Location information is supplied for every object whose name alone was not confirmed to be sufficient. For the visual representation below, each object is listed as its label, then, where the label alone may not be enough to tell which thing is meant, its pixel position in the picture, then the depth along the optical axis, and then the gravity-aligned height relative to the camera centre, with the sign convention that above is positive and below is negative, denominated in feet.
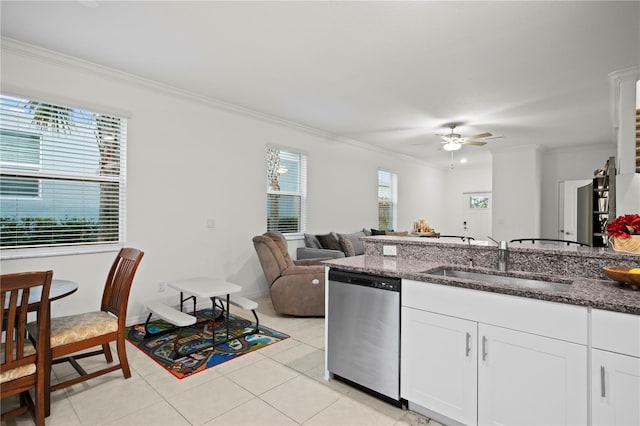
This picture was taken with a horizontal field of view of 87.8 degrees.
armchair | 12.80 -2.68
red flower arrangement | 6.45 -0.19
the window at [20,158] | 9.64 +1.62
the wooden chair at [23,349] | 5.53 -2.47
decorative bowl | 5.36 -0.98
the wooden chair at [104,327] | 7.12 -2.57
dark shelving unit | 13.79 +0.84
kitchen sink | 6.59 -1.36
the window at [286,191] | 17.26 +1.28
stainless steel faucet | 7.23 -0.90
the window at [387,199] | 25.14 +1.22
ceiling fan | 17.30 +3.87
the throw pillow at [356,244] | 19.85 -1.75
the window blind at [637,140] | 7.46 +1.74
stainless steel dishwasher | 6.99 -2.60
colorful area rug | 9.12 -4.06
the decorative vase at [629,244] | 6.37 -0.53
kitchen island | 4.71 -2.04
